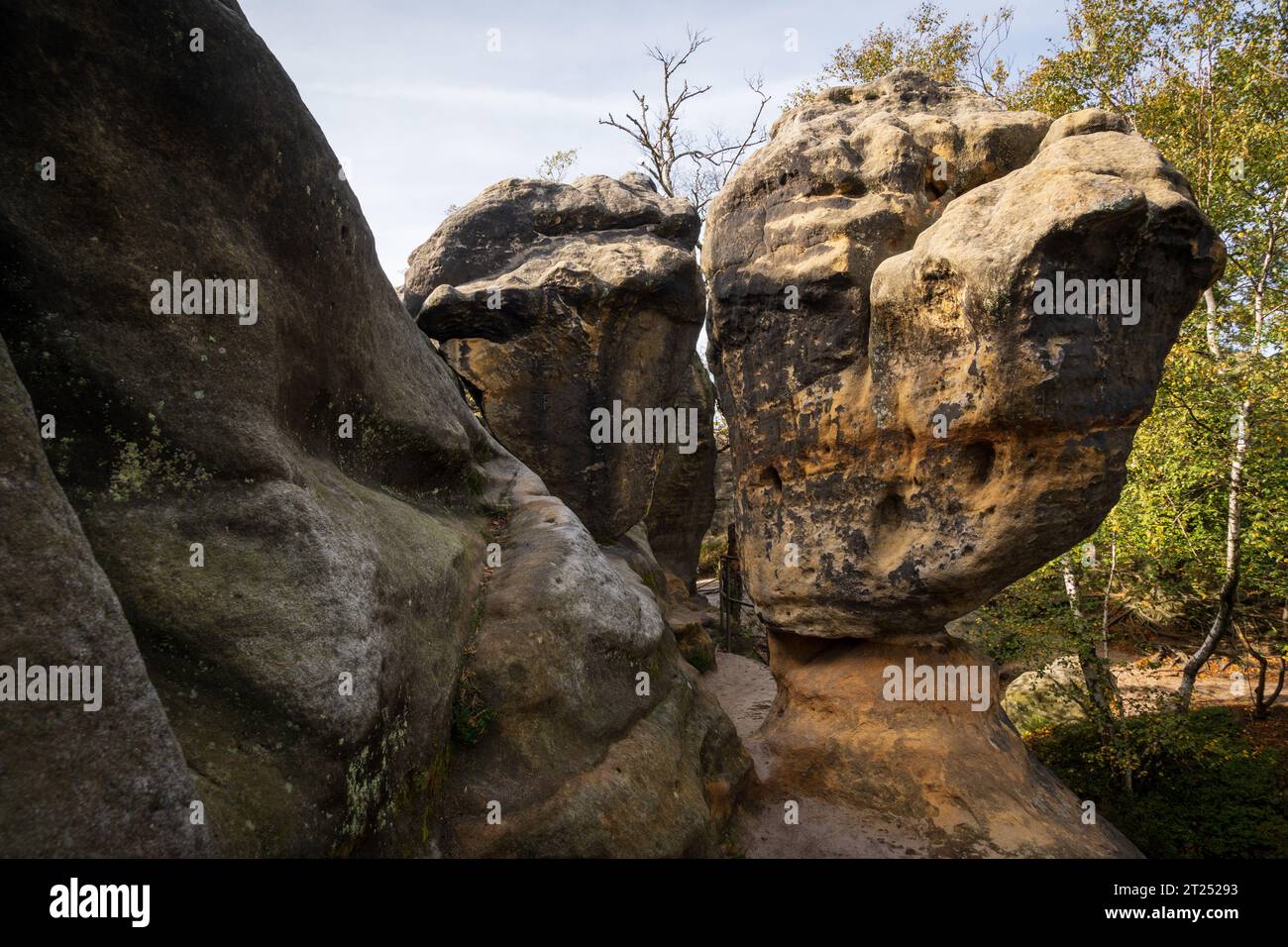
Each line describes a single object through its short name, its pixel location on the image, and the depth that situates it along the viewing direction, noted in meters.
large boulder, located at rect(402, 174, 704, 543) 10.02
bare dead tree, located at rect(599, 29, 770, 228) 21.02
